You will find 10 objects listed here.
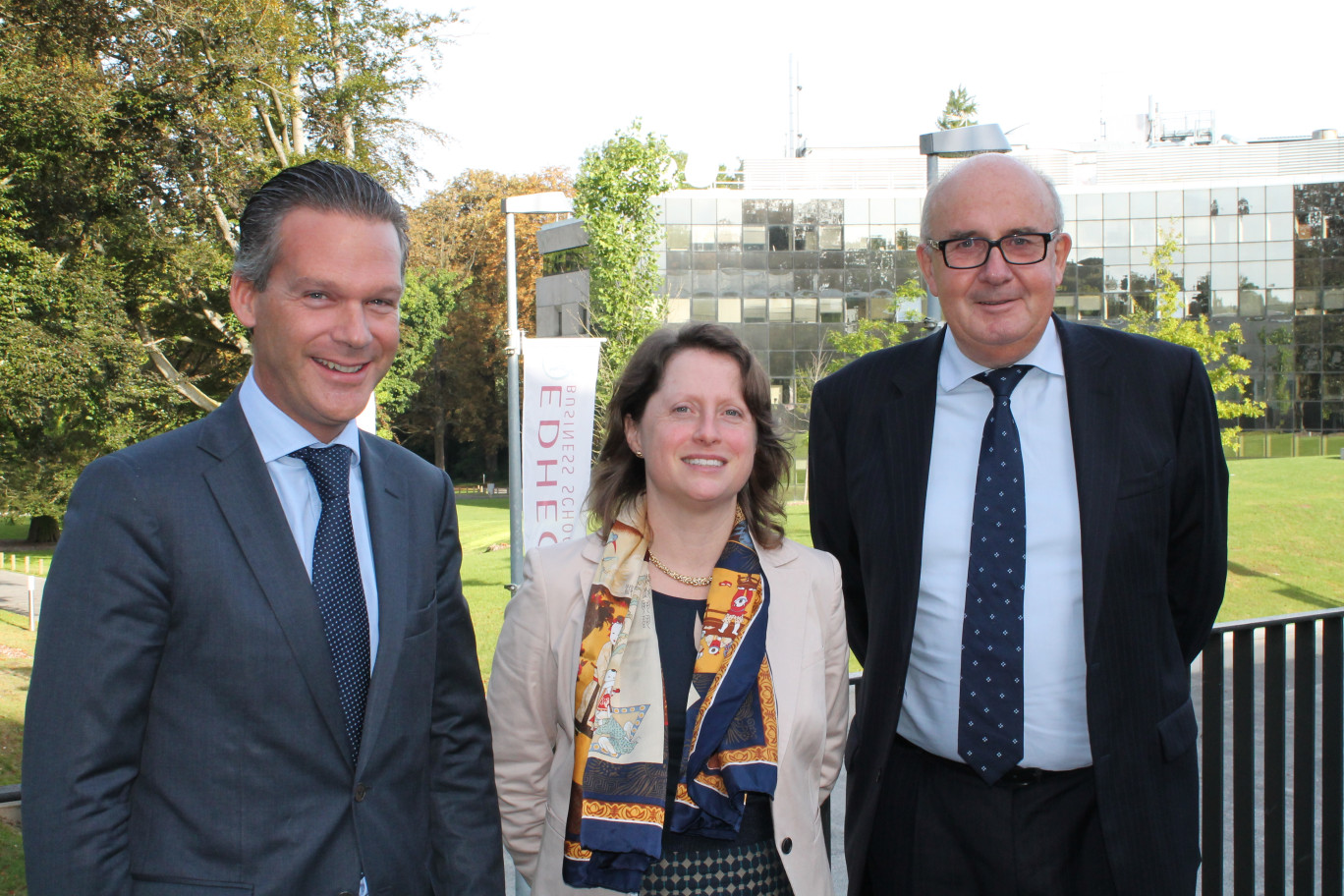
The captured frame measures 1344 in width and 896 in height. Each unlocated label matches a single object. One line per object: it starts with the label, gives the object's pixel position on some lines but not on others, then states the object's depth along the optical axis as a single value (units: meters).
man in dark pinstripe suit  2.48
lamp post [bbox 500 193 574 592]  10.80
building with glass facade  41.22
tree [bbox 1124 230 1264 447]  18.47
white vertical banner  9.13
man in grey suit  1.60
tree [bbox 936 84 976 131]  64.38
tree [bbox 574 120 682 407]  36.53
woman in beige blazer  2.36
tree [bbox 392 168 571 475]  49.56
